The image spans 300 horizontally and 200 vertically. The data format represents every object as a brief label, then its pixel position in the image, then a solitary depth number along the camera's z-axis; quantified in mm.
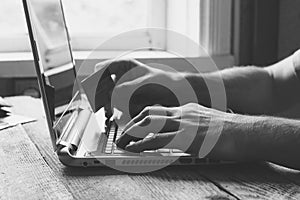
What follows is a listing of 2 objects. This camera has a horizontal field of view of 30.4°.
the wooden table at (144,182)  739
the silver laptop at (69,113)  847
